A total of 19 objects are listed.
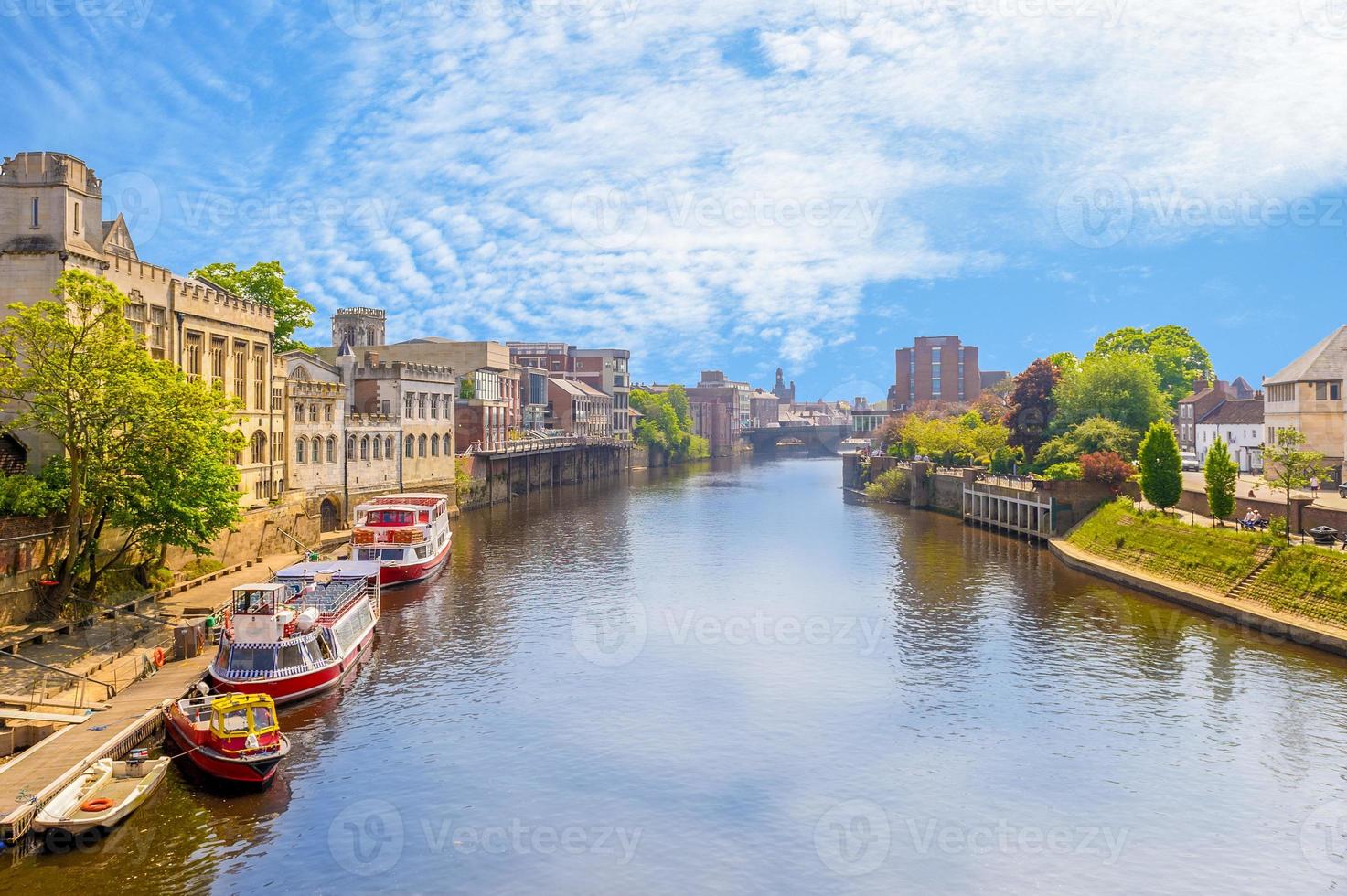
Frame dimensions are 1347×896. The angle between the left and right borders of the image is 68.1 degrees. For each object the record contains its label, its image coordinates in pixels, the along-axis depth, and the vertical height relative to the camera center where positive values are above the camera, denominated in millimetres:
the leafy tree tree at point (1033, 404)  106812 +4647
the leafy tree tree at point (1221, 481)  61438 -2123
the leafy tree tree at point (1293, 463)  55438 -852
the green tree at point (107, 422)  40375 +1004
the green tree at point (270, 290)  81062 +12980
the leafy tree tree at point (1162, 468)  68438 -1440
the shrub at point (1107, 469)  78375 -1733
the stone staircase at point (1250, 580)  52500 -7034
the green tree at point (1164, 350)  132750 +13075
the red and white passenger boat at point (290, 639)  36656 -7589
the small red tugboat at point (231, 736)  29609 -8838
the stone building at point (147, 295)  46156 +8203
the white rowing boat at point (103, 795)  25297 -9339
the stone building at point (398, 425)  89812 +2045
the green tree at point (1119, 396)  95250 +5007
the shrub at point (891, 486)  120962 -4913
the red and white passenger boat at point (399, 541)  62219 -6055
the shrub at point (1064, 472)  82438 -2048
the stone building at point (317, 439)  77000 +602
